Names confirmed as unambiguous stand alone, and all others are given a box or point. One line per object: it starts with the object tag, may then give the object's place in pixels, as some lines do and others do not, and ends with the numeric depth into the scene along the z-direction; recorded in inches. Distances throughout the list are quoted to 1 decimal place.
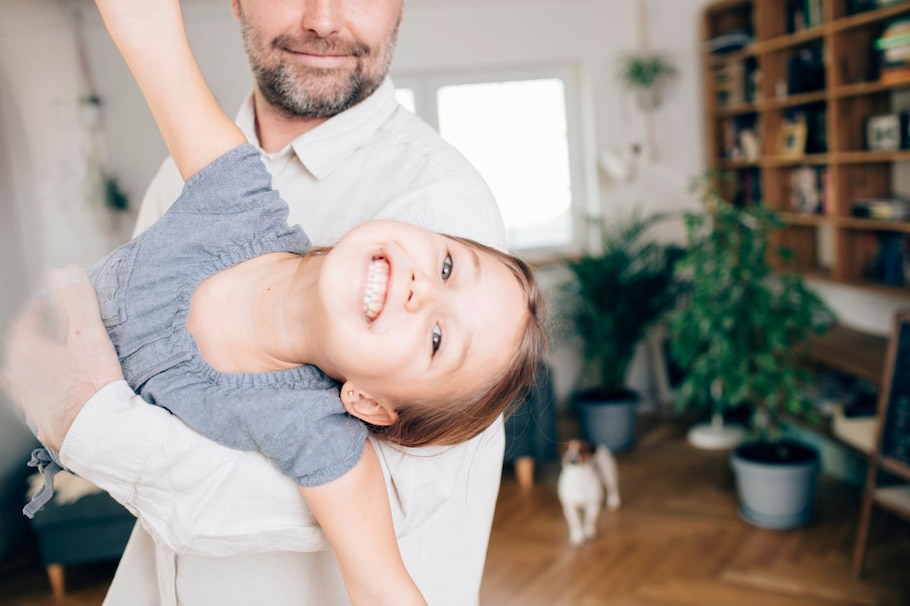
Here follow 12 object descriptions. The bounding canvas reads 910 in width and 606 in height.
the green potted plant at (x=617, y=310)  175.0
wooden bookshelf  141.3
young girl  29.7
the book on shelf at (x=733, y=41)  176.6
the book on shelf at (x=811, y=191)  159.0
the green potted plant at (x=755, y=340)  124.5
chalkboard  108.4
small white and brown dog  128.8
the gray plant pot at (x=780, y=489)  127.8
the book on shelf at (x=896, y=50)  127.3
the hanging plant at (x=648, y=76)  193.3
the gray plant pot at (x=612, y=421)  174.4
